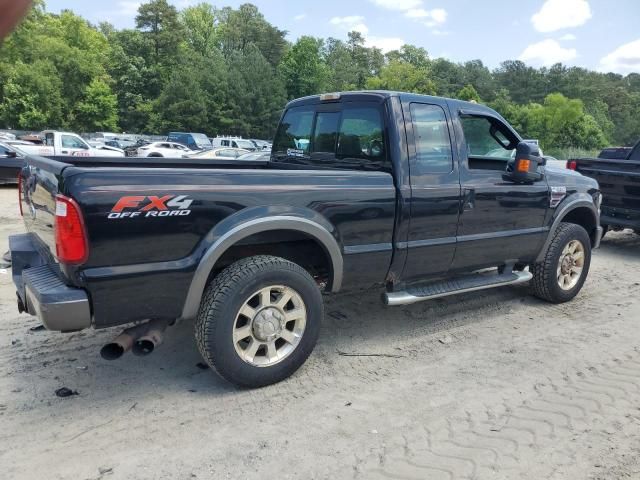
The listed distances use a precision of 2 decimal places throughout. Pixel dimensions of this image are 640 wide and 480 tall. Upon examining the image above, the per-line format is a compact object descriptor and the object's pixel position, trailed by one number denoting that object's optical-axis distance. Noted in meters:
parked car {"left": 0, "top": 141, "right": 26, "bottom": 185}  14.46
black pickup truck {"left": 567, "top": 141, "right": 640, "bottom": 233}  7.97
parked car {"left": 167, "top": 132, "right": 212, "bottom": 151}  39.10
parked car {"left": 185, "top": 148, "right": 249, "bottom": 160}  21.37
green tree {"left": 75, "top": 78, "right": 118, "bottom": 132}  51.03
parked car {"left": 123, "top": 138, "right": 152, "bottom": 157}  26.91
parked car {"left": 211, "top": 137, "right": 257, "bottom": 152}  38.16
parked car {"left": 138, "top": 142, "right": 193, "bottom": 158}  26.19
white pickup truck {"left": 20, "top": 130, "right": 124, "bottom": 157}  18.61
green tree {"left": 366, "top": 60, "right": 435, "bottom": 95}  65.62
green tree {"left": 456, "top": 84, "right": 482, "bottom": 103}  62.24
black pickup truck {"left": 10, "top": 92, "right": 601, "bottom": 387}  2.96
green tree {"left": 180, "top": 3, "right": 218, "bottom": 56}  78.56
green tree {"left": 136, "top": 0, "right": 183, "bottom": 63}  65.31
